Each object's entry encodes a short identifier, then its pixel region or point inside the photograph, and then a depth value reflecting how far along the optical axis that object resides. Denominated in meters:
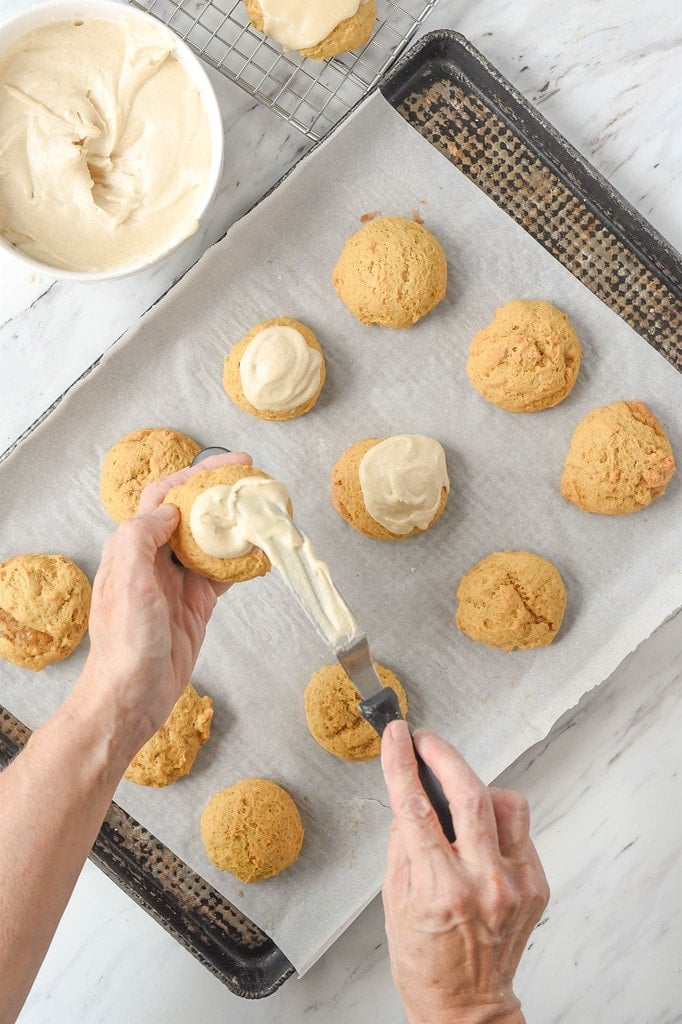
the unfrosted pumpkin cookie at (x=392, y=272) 1.11
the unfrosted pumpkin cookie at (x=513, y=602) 1.10
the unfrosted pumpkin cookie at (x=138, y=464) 1.11
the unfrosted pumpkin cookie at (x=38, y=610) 1.11
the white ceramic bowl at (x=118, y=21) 1.07
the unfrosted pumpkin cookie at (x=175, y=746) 1.10
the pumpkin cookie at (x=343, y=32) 1.11
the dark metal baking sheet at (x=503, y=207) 1.11
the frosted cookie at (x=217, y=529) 0.98
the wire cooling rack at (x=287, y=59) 1.13
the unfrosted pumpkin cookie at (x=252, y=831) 1.09
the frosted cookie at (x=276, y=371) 1.10
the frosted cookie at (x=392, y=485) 1.10
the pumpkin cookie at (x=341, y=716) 1.11
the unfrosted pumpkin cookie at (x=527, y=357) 1.11
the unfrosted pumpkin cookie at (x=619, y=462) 1.10
